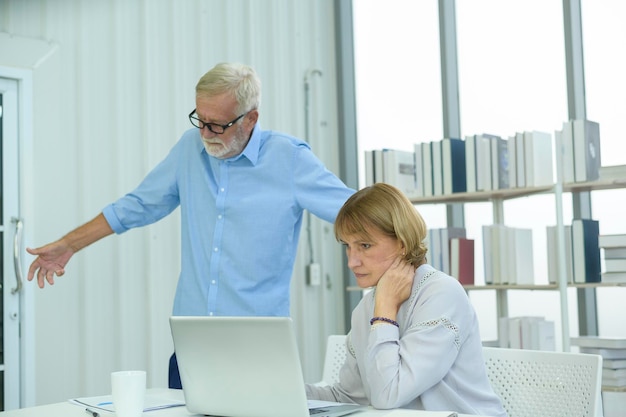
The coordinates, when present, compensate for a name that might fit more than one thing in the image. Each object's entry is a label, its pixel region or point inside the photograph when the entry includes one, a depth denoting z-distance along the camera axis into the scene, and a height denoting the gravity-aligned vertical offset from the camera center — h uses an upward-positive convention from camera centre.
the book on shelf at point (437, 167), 3.81 +0.41
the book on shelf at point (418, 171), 3.88 +0.40
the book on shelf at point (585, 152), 3.37 +0.42
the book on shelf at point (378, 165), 3.99 +0.45
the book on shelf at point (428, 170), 3.84 +0.40
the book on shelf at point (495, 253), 3.62 +0.00
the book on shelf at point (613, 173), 3.30 +0.32
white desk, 1.52 -0.29
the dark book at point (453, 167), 3.78 +0.41
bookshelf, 3.34 +0.22
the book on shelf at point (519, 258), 3.58 -0.02
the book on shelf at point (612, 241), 3.27 +0.04
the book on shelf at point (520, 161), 3.55 +0.40
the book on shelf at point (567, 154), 3.41 +0.41
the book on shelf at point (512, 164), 3.58 +0.39
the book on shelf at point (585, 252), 3.38 +0.00
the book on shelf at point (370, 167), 4.03 +0.44
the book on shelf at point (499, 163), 3.63 +0.40
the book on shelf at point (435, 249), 3.86 +0.03
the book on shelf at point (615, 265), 3.27 -0.06
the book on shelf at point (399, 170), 3.93 +0.42
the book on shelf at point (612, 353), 3.29 -0.42
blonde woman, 1.59 -0.15
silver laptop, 1.36 -0.19
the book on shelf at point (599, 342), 3.28 -0.37
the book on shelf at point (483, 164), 3.65 +0.41
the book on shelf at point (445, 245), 3.84 +0.05
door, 3.07 +0.05
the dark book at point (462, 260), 3.78 -0.03
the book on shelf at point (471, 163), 3.69 +0.42
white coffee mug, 1.44 -0.23
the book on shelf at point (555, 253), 3.43 +0.00
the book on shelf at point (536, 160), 3.51 +0.40
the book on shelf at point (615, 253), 3.28 -0.01
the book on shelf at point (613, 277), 3.27 -0.11
